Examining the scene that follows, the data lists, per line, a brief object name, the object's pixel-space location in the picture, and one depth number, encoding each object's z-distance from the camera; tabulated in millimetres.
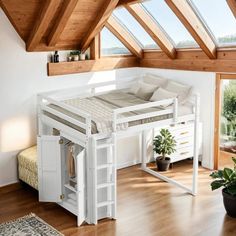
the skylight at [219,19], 4949
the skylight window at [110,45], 6391
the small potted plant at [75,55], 6035
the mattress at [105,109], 4520
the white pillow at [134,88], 6074
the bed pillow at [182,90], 6062
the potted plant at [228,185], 4629
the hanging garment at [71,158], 4840
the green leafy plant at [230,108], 5875
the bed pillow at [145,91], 5938
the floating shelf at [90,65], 5836
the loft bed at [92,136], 4449
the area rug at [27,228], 4281
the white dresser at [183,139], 6230
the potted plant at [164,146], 6078
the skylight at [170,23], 5539
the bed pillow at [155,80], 6477
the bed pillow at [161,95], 5652
